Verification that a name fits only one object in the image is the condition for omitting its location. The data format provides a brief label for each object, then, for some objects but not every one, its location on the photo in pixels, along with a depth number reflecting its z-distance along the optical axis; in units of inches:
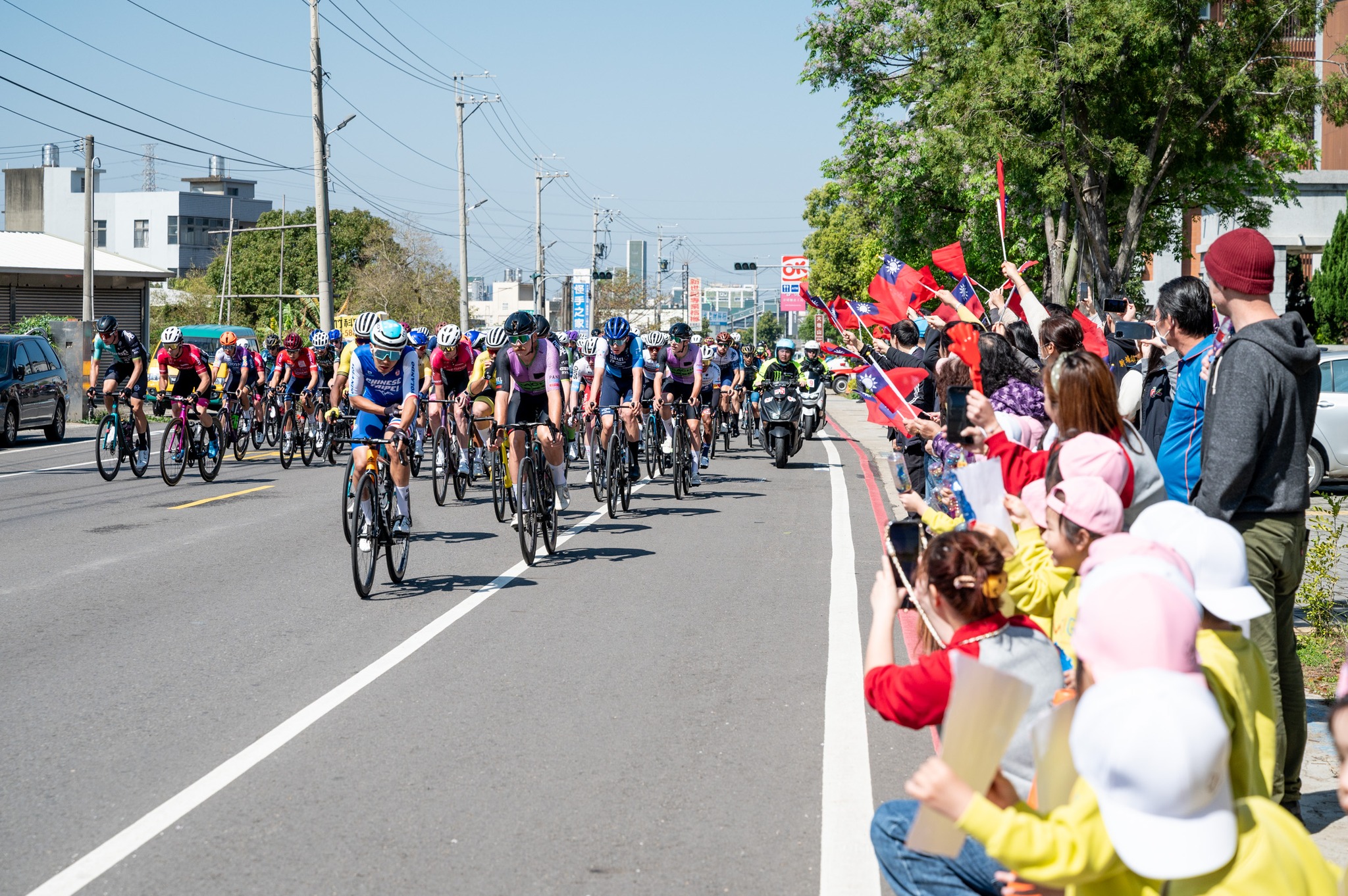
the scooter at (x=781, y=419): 817.5
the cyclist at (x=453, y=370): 664.4
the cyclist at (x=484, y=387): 645.9
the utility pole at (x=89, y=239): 1401.3
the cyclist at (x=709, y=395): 834.8
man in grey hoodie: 176.6
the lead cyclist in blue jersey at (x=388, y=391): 401.7
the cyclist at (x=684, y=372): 676.7
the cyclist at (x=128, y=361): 690.8
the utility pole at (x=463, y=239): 1892.2
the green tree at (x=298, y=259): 3393.2
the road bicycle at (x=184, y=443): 697.0
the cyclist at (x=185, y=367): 717.9
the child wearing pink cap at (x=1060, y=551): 148.4
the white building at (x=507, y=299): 6599.4
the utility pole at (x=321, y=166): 1398.9
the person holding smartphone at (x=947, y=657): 126.3
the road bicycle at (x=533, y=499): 422.0
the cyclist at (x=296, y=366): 872.3
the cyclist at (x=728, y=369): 959.0
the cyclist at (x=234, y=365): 813.2
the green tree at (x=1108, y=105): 840.3
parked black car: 964.0
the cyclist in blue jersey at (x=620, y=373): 577.0
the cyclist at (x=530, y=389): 445.1
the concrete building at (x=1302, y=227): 1630.2
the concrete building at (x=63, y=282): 1905.8
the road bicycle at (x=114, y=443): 713.0
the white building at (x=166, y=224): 4269.2
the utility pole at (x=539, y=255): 2726.4
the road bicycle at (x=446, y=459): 621.0
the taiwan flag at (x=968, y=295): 372.2
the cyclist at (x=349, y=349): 450.9
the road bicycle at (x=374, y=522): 368.8
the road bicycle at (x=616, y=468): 554.9
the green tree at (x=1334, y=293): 1473.9
